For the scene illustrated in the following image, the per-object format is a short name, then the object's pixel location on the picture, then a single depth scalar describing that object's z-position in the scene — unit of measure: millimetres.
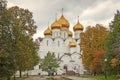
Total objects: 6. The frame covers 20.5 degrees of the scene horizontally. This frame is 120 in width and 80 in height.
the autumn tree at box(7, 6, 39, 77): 40156
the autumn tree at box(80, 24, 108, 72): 62688
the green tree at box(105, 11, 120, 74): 48797
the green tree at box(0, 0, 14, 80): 34469
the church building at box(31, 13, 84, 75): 115562
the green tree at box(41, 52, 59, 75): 101000
